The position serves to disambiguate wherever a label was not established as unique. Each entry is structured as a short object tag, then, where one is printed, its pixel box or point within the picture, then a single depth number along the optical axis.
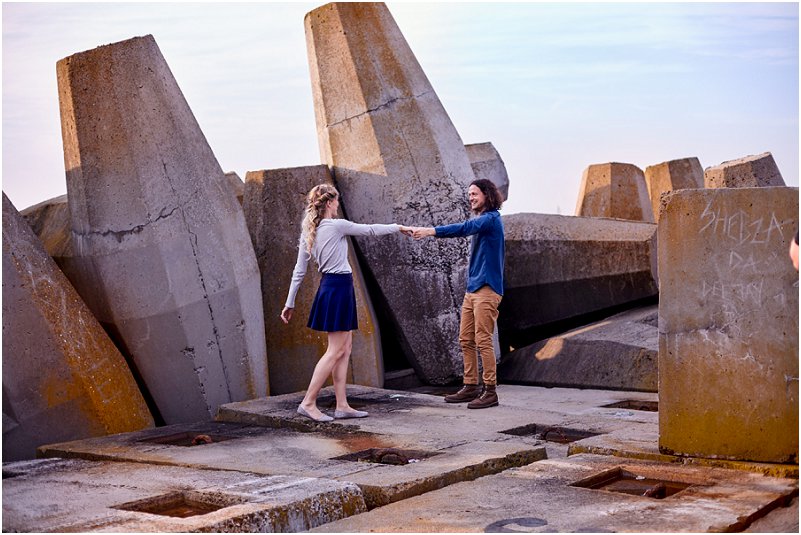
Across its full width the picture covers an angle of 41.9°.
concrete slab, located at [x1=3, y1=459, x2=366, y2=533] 4.04
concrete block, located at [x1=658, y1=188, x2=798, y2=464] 4.68
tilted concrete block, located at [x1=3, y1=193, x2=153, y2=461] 6.37
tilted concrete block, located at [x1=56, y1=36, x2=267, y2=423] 7.31
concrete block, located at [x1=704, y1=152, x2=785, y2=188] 11.92
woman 6.52
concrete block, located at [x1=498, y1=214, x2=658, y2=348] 10.03
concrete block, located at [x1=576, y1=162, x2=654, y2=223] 14.87
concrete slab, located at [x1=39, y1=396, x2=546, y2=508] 4.82
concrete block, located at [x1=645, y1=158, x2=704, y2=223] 16.23
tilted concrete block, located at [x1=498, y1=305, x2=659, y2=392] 8.45
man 7.00
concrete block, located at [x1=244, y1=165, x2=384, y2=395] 8.51
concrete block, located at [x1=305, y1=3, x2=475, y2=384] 9.03
